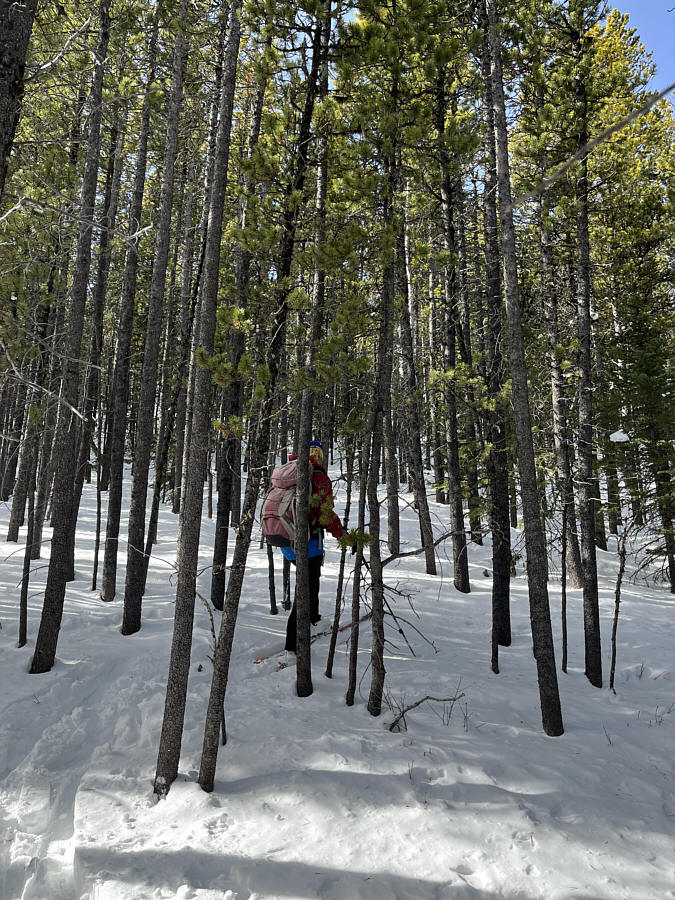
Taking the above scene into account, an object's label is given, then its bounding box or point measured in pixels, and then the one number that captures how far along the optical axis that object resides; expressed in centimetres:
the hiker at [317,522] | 536
